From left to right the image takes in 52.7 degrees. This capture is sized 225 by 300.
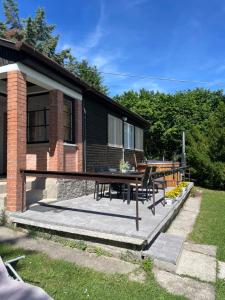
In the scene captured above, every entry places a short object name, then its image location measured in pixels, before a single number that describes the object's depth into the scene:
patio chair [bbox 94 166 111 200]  6.37
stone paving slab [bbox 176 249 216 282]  3.04
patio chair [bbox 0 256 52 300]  1.85
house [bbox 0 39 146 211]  4.65
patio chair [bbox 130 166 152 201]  4.41
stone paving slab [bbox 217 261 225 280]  3.05
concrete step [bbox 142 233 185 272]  3.13
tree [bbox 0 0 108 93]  24.09
